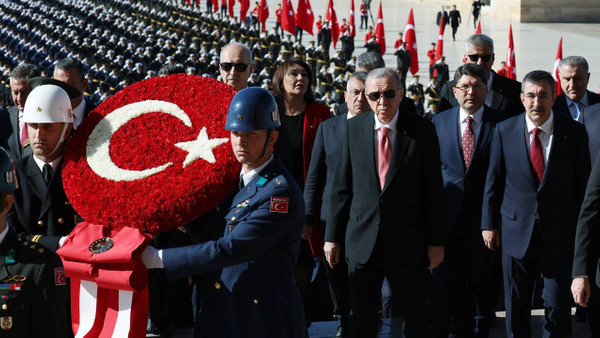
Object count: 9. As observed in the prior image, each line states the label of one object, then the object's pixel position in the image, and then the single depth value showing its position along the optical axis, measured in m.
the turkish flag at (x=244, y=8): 36.86
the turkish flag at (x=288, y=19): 29.73
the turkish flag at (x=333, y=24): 32.16
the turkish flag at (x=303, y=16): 29.53
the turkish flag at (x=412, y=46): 24.67
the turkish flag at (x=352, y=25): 33.01
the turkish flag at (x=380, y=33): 26.81
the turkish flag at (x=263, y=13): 34.50
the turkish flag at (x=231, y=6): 37.93
